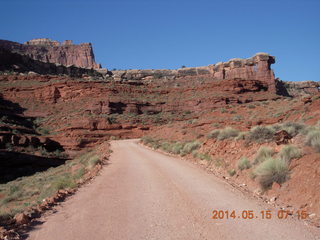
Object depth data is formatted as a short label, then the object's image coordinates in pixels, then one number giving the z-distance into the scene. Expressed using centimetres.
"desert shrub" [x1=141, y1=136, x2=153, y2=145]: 2706
